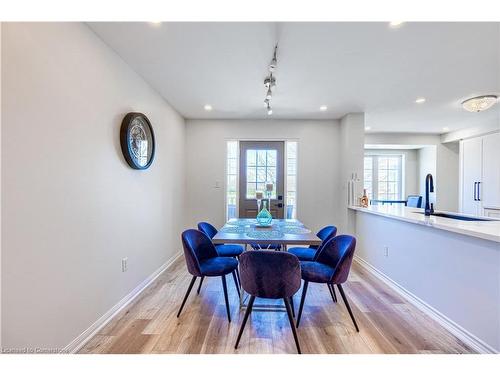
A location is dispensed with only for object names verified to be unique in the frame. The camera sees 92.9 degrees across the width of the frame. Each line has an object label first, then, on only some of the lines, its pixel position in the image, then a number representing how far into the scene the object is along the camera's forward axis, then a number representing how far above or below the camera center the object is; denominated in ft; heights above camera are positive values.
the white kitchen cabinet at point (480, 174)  14.24 +1.01
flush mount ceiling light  10.18 +3.80
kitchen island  5.62 -2.38
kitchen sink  8.98 -1.10
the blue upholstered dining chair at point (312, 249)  8.66 -2.41
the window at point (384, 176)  21.83 +1.16
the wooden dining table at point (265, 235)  6.74 -1.50
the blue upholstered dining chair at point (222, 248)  8.91 -2.43
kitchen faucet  7.83 -0.23
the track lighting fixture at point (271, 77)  7.22 +3.68
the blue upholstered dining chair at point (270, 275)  5.58 -2.11
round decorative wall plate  7.61 +1.59
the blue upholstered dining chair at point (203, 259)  7.01 -2.41
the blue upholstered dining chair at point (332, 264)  6.48 -2.32
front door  14.93 +0.86
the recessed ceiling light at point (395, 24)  5.88 +4.13
